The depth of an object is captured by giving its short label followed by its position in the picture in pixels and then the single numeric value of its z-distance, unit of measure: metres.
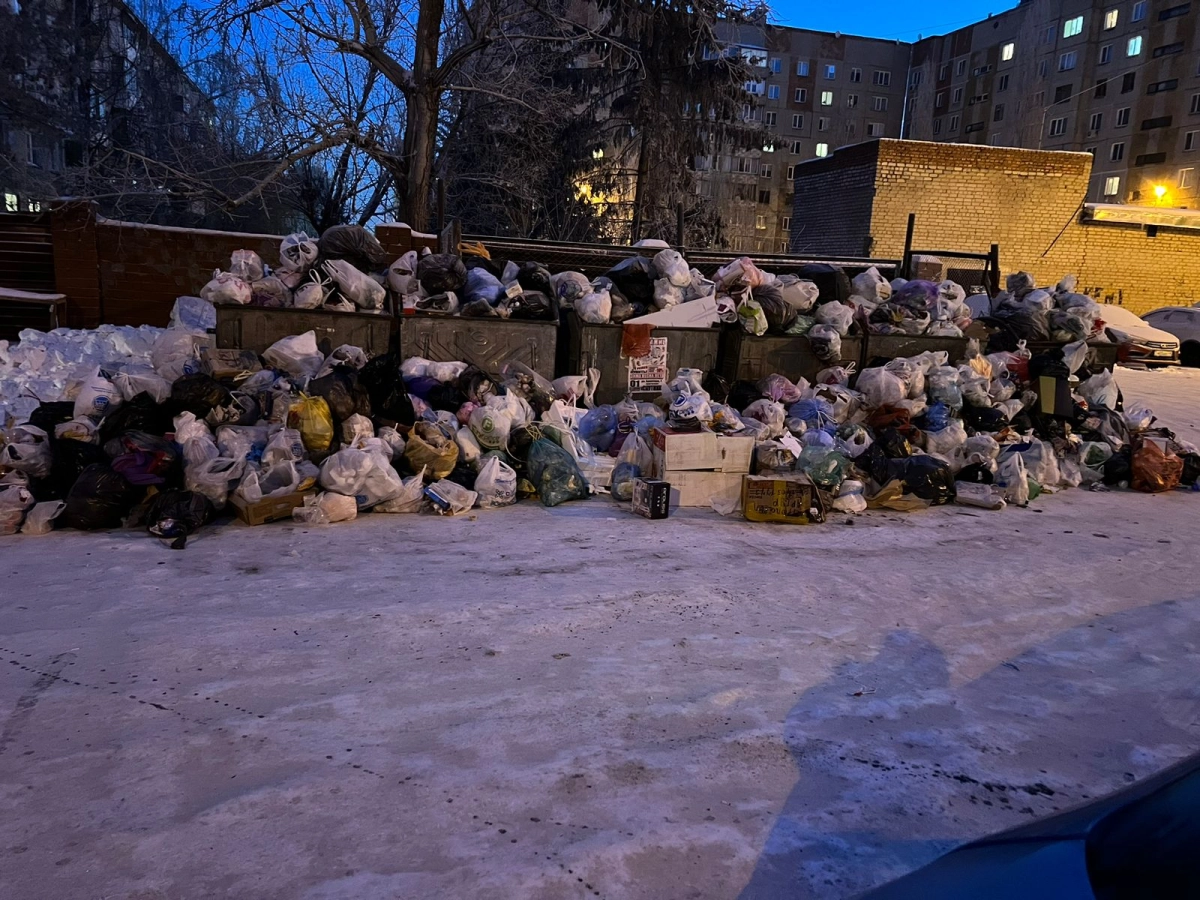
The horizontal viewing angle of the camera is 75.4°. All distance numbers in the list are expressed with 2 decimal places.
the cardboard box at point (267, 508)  4.73
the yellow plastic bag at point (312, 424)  5.27
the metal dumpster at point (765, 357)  7.30
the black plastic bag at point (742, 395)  6.98
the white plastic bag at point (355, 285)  6.71
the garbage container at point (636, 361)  7.12
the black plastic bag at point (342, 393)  5.51
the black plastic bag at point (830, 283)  7.83
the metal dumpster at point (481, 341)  6.75
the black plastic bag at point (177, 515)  4.39
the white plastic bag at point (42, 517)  4.45
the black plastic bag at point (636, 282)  7.41
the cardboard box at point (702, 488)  5.62
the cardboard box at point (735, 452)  5.65
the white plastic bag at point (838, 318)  7.39
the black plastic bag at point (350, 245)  7.02
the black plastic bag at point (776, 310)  7.34
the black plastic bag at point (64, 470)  4.82
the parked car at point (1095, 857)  1.15
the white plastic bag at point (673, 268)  7.34
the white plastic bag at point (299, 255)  6.77
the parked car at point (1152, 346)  15.98
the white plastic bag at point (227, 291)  6.35
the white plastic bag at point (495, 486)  5.45
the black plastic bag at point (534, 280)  7.42
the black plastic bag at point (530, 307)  6.98
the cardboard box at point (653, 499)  5.25
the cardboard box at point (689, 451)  5.55
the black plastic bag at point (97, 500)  4.52
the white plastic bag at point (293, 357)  6.14
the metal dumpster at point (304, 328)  6.46
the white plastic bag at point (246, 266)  6.63
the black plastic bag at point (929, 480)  5.95
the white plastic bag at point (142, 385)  5.31
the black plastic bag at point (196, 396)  5.35
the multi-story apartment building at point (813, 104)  48.31
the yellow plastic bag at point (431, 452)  5.46
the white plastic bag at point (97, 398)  5.17
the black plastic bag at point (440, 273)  6.93
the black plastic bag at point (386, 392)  5.80
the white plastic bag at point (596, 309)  7.05
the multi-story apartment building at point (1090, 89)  36.34
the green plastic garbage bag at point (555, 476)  5.58
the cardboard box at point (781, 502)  5.39
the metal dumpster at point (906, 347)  7.59
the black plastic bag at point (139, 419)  5.08
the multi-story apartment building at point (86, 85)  19.75
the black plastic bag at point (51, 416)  5.12
